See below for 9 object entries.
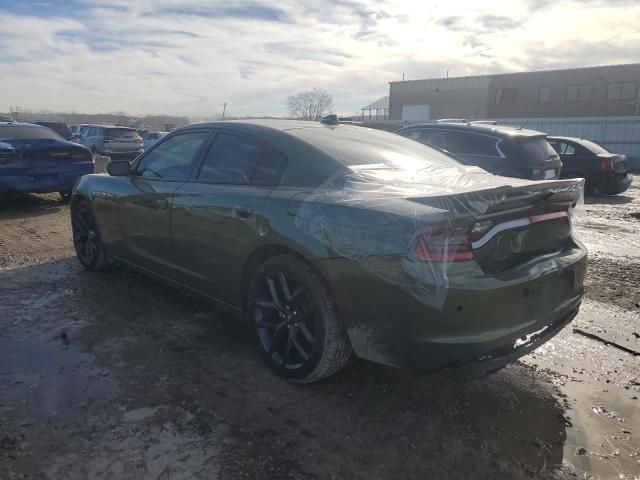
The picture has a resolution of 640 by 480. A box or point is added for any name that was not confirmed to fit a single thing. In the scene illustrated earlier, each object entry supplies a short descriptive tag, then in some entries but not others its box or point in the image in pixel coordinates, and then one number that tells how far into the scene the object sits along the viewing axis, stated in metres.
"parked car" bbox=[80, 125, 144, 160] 18.64
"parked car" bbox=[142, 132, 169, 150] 22.98
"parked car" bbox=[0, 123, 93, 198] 8.06
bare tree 52.91
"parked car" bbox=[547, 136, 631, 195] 11.35
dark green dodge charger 2.45
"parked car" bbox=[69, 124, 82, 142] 20.38
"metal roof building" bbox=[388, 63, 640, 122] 37.66
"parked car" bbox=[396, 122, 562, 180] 7.80
